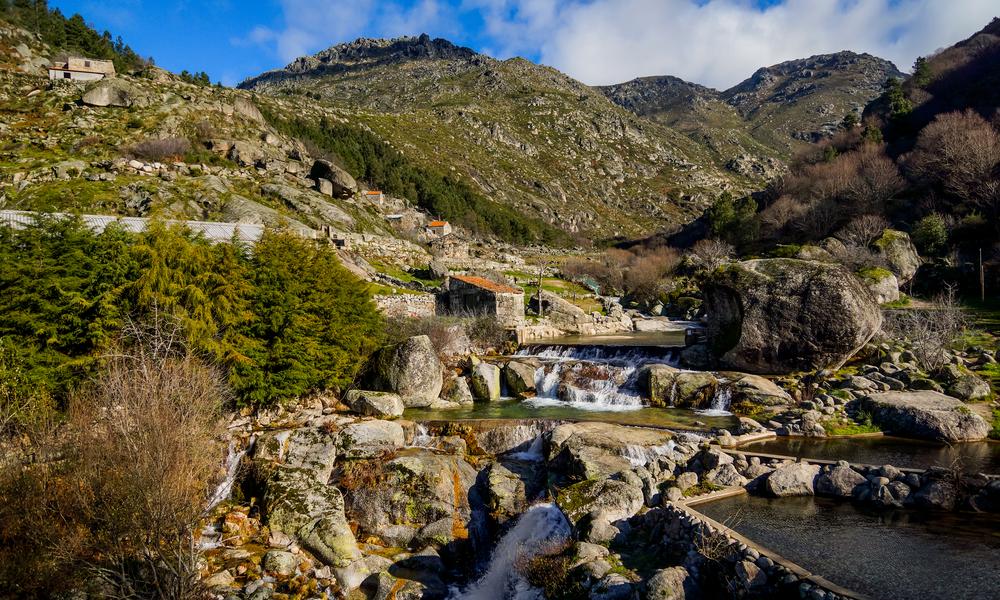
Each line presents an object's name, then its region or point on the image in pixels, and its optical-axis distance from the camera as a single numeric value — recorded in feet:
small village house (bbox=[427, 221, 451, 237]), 316.23
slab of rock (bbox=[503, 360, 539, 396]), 87.10
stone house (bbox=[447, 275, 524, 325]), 133.80
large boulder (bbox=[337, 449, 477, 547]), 47.30
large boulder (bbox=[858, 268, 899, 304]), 116.47
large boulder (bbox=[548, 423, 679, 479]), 48.60
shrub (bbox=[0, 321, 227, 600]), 32.94
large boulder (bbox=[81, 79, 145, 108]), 233.55
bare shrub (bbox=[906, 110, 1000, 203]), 156.56
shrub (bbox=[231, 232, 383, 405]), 64.54
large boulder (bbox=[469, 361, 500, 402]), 84.74
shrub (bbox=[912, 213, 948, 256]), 143.43
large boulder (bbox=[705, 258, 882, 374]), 72.33
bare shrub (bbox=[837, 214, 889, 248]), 157.58
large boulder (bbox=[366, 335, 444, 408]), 76.74
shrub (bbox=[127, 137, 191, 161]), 205.26
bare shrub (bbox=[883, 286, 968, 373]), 68.80
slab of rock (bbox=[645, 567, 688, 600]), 27.89
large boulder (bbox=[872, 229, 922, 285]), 136.87
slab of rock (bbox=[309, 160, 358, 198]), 253.24
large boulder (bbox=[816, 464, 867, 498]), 40.73
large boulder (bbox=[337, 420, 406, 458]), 57.26
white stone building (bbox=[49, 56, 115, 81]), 262.88
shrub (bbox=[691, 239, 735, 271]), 227.87
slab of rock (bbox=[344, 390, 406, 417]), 69.51
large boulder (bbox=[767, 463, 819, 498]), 42.01
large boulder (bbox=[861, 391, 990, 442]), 51.29
